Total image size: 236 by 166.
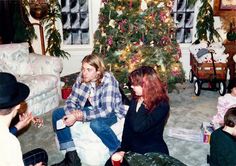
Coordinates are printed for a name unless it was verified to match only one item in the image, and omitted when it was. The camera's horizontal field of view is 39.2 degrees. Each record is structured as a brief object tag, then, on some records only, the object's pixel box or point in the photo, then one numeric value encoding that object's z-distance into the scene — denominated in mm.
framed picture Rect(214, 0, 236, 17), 6273
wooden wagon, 5898
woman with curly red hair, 2932
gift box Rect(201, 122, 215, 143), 4430
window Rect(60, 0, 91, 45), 6871
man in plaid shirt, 3600
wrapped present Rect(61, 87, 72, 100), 5926
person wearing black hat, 1903
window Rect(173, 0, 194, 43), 6820
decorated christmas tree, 5402
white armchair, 5137
